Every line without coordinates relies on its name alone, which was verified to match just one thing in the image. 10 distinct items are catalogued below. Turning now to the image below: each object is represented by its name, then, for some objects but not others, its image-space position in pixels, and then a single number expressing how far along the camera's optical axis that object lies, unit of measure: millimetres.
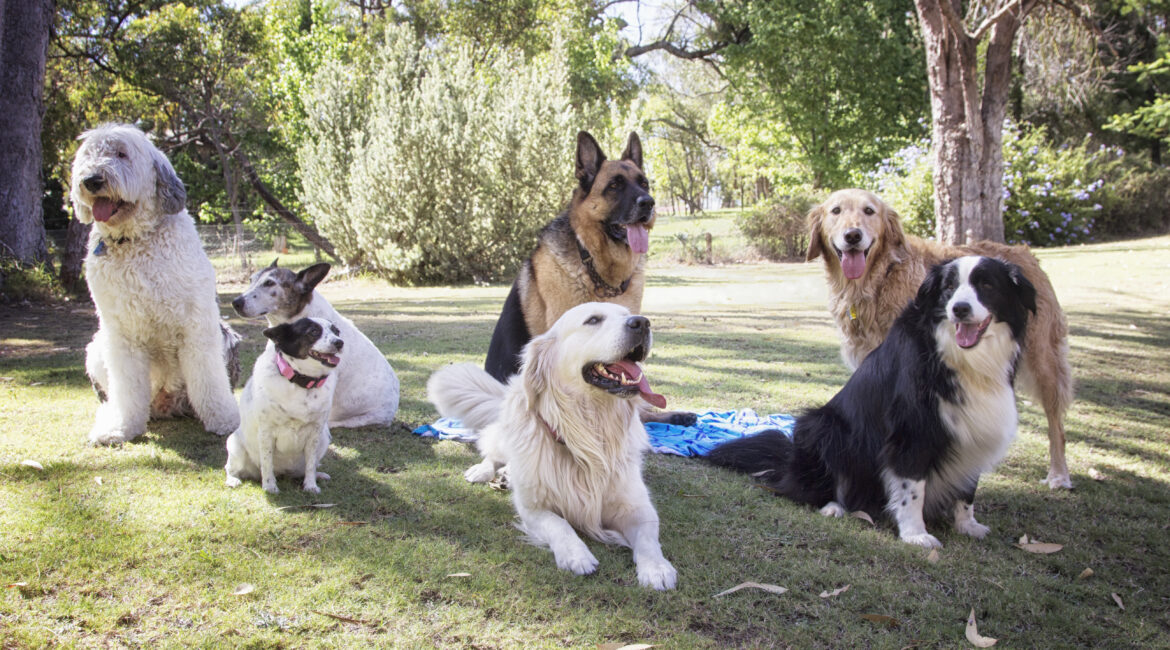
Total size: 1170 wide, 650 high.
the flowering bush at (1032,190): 20172
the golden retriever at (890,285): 4125
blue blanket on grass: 4734
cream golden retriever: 3121
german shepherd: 4777
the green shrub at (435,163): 16484
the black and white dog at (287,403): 3395
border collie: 3113
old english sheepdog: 4168
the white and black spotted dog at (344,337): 4469
